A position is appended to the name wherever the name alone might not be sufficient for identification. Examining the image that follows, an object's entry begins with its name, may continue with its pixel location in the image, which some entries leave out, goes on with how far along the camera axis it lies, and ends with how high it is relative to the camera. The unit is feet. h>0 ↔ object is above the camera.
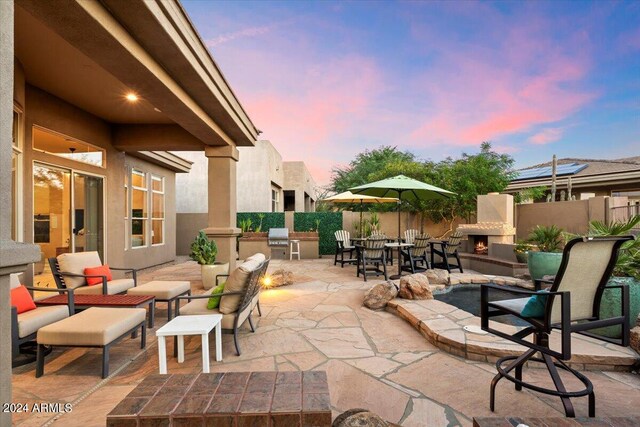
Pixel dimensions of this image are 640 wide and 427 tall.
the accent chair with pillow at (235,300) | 10.40 -3.05
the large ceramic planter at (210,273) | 19.71 -3.85
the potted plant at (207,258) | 19.75 -2.95
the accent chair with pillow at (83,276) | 13.99 -2.90
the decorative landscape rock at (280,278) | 20.40 -4.42
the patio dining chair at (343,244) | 29.17 -3.07
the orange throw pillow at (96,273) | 14.55 -2.88
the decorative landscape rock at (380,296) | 15.29 -4.18
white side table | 8.47 -3.35
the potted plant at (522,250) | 23.81 -3.03
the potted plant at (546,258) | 17.66 -2.67
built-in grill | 34.71 -2.98
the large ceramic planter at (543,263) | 17.61 -2.98
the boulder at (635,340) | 9.27 -3.90
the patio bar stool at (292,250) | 35.40 -4.20
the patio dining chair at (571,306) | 6.32 -2.07
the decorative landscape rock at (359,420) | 4.69 -3.22
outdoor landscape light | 20.17 -4.56
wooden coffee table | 11.91 -3.53
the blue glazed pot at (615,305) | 10.37 -3.18
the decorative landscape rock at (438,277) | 19.48 -4.14
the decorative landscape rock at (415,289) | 15.35 -3.82
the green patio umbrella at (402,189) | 21.53 +1.68
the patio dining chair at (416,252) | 22.82 -3.01
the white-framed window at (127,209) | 26.04 +0.35
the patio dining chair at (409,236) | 29.04 -2.29
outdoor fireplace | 29.14 -1.33
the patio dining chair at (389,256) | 29.18 -4.33
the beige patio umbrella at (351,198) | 31.65 +1.50
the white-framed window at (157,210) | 30.37 +0.31
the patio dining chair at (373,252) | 22.65 -2.99
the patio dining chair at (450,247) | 23.80 -2.73
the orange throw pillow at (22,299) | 10.00 -2.86
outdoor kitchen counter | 34.99 -3.60
